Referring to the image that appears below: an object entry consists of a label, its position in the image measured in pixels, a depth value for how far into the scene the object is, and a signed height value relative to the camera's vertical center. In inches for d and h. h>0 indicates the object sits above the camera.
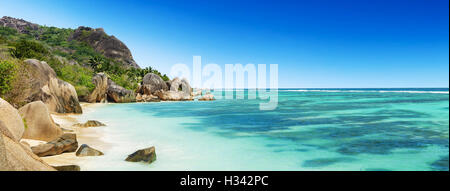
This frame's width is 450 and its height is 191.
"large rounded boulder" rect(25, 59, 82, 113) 592.1 -9.7
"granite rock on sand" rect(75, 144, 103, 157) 267.6 -69.2
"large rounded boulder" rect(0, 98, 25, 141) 217.4 -28.0
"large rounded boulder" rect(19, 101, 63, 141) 310.5 -45.7
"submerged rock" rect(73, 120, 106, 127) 467.2 -69.2
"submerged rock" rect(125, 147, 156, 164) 263.6 -73.1
